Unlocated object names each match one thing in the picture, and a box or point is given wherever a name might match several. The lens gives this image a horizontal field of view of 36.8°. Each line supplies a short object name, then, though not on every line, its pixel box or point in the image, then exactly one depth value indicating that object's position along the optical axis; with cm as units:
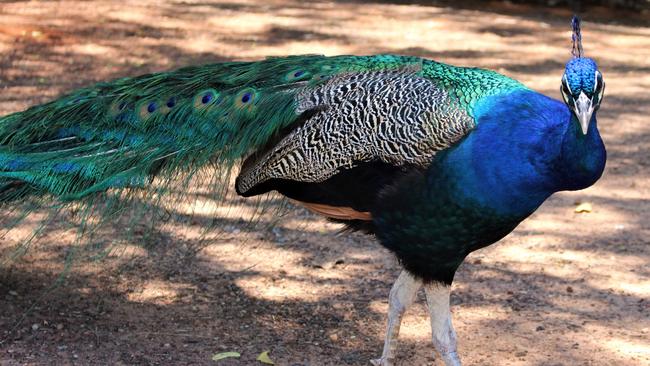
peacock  316
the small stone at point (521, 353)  383
